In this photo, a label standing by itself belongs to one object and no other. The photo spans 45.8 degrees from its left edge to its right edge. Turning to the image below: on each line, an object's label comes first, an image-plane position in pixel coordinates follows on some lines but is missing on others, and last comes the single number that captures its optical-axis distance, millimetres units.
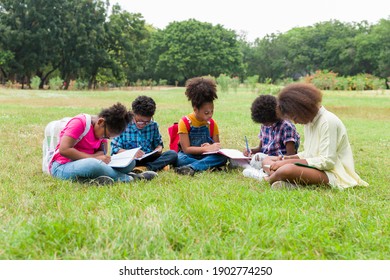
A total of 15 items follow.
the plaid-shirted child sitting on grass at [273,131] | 5078
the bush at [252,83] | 32344
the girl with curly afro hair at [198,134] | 5199
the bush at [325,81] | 33531
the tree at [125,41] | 45531
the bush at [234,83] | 30812
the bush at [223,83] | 29406
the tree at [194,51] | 53344
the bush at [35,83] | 40094
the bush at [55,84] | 39044
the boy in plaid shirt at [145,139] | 5199
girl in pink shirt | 4289
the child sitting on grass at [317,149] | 4090
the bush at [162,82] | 55409
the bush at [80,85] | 42156
